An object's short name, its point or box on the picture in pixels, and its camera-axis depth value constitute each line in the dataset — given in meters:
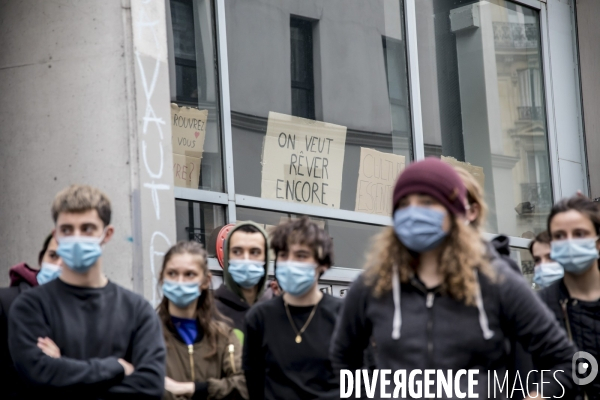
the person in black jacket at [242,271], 9.06
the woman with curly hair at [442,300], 5.43
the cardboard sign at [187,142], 12.39
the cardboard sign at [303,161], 13.83
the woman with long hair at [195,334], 8.01
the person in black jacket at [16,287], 7.37
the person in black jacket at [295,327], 7.63
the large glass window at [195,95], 12.52
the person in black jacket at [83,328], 6.59
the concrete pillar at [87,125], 10.80
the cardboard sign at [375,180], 15.26
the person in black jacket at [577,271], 7.70
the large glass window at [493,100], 17.06
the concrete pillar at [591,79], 19.73
